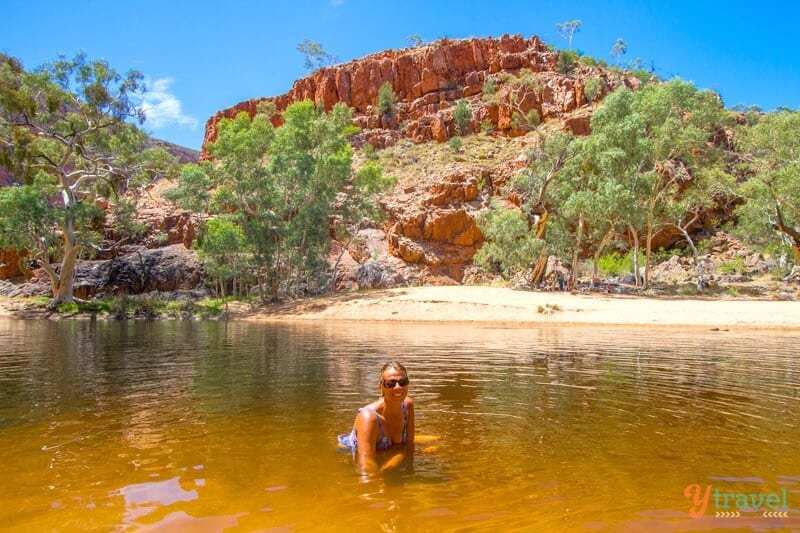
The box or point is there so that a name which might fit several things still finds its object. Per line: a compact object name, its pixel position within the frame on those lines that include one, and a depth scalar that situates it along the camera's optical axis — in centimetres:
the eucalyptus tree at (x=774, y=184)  3072
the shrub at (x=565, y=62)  7575
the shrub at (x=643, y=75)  6958
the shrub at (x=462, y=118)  6892
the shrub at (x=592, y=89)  6359
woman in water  460
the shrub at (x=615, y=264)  4488
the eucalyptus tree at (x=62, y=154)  3309
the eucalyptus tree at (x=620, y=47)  8162
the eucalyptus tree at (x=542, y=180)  3684
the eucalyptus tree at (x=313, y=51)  9081
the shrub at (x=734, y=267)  4103
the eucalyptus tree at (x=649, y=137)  3278
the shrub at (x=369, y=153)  6031
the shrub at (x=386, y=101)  7812
